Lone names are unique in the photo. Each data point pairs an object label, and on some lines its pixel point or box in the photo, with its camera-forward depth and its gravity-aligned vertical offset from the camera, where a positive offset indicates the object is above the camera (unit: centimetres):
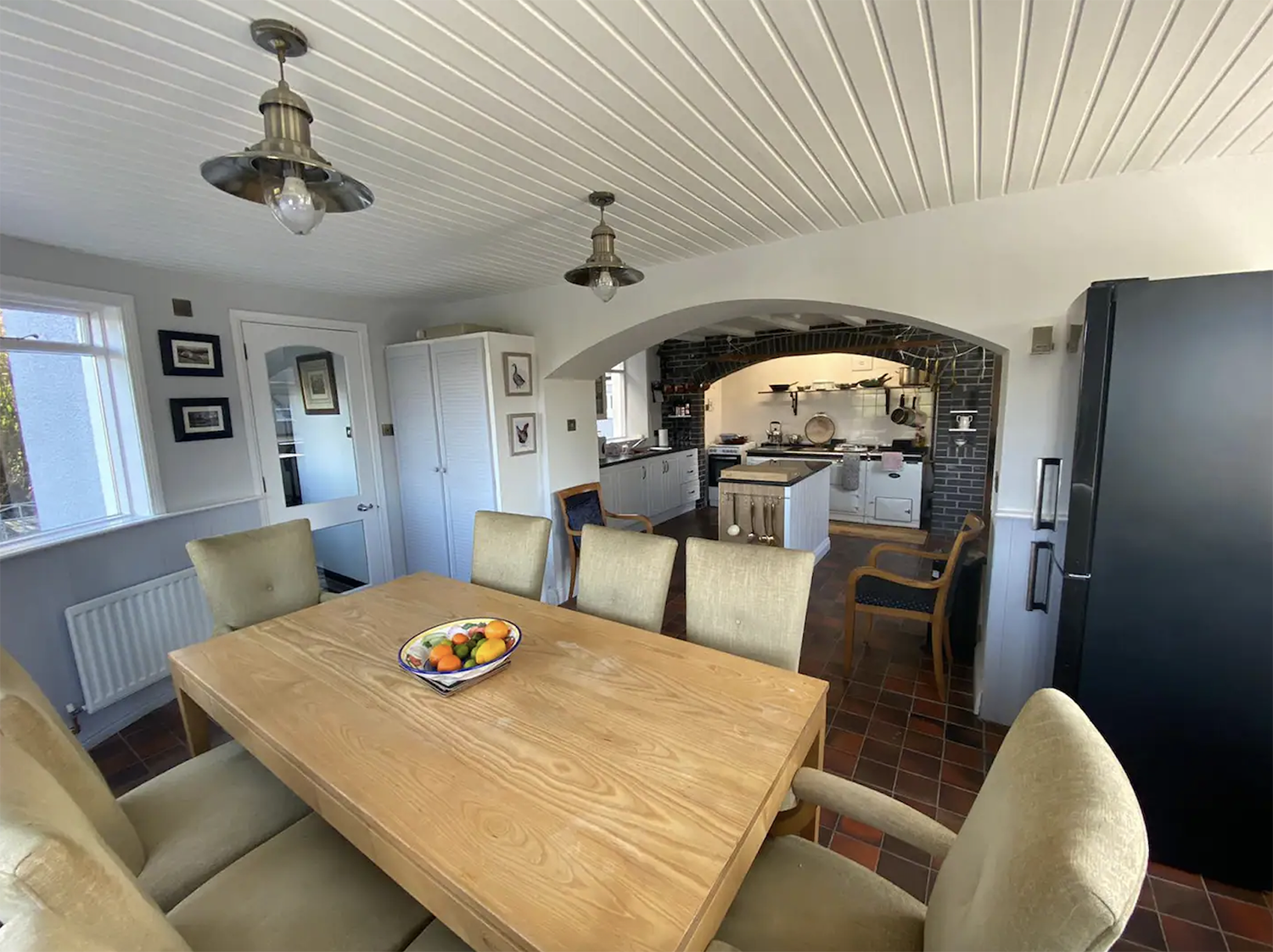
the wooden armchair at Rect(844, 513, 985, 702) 253 -97
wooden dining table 82 -71
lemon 141 -63
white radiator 236 -98
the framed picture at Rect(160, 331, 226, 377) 275 +39
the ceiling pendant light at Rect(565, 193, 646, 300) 187 +50
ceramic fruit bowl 139 -64
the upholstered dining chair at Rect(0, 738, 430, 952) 61 -94
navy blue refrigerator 140 -46
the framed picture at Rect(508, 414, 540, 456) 347 -13
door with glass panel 322 -12
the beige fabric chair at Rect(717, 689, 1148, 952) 58 -61
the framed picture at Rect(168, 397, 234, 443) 279 +4
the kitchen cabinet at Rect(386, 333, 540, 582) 336 -18
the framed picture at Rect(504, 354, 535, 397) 339 +26
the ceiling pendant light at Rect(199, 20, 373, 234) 104 +51
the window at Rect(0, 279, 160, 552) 226 +5
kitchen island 373 -68
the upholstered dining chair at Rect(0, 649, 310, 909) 103 -95
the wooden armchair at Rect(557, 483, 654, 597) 379 -71
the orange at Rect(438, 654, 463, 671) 139 -64
